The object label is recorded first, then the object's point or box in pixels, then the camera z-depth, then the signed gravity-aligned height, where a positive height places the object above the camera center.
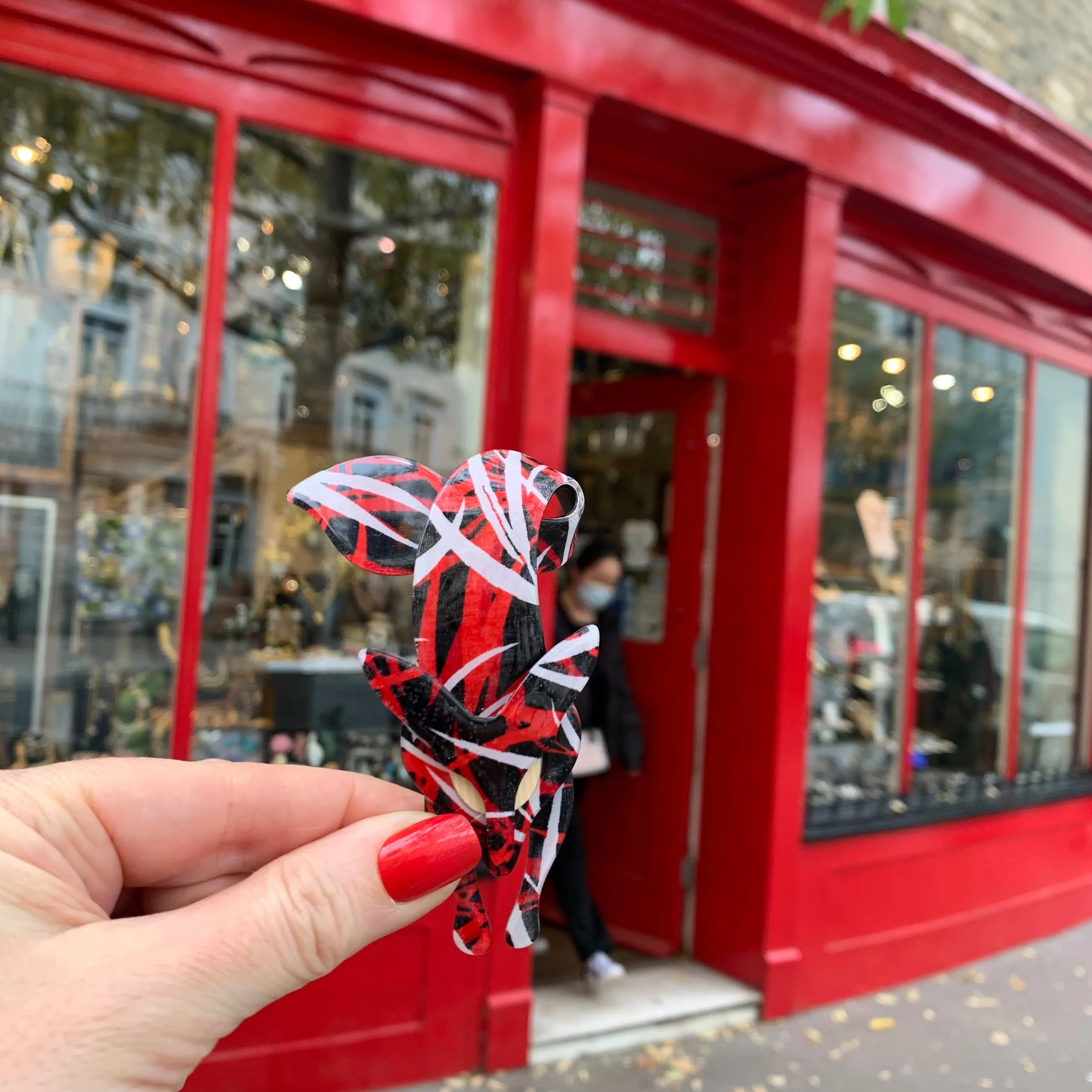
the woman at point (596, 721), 4.09 -0.73
